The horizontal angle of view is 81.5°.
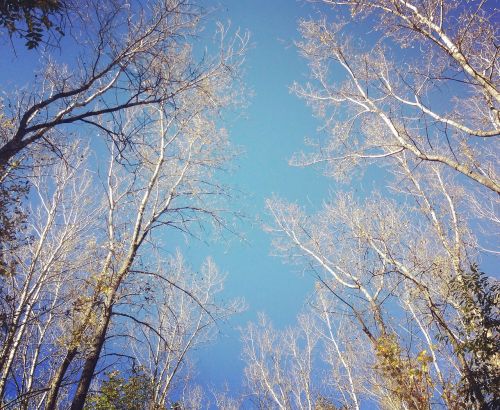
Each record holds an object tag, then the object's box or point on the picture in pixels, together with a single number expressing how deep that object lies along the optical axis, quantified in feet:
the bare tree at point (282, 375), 56.44
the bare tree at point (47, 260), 25.88
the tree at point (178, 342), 32.49
